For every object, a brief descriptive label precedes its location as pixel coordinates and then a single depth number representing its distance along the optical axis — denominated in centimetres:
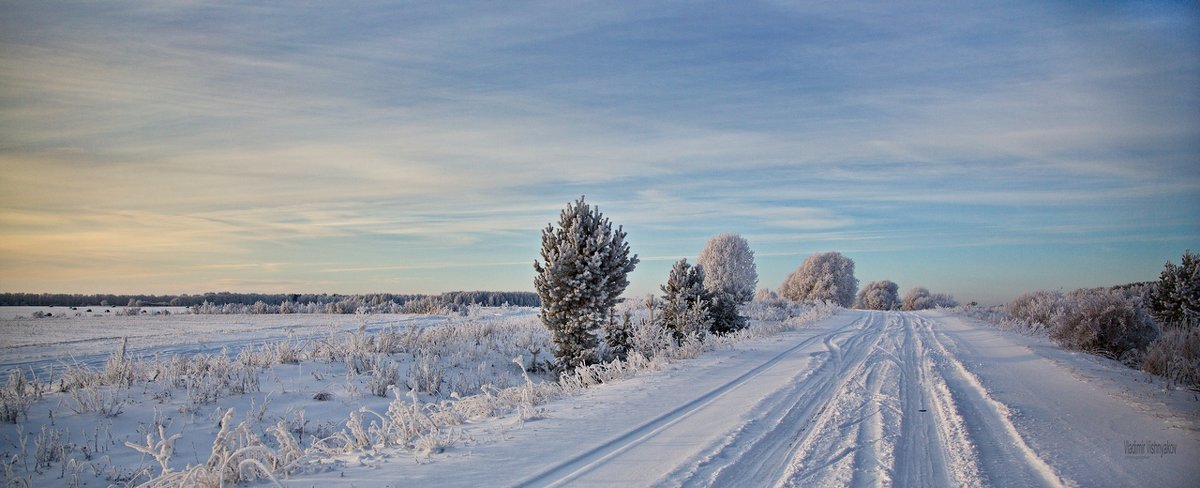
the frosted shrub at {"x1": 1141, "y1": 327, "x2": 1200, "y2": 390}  912
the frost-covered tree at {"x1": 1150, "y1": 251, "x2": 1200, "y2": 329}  2197
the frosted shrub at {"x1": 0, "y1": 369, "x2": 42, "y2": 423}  785
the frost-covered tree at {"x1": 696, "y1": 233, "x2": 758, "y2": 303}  4256
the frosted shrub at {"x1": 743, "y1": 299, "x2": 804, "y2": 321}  2839
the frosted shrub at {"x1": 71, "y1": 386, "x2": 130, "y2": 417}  847
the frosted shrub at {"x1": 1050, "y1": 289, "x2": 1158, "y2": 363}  1391
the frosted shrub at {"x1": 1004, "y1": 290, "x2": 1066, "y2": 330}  1905
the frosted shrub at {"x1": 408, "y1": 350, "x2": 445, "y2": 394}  1169
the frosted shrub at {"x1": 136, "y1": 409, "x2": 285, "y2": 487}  455
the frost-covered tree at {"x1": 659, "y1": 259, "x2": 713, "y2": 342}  1684
